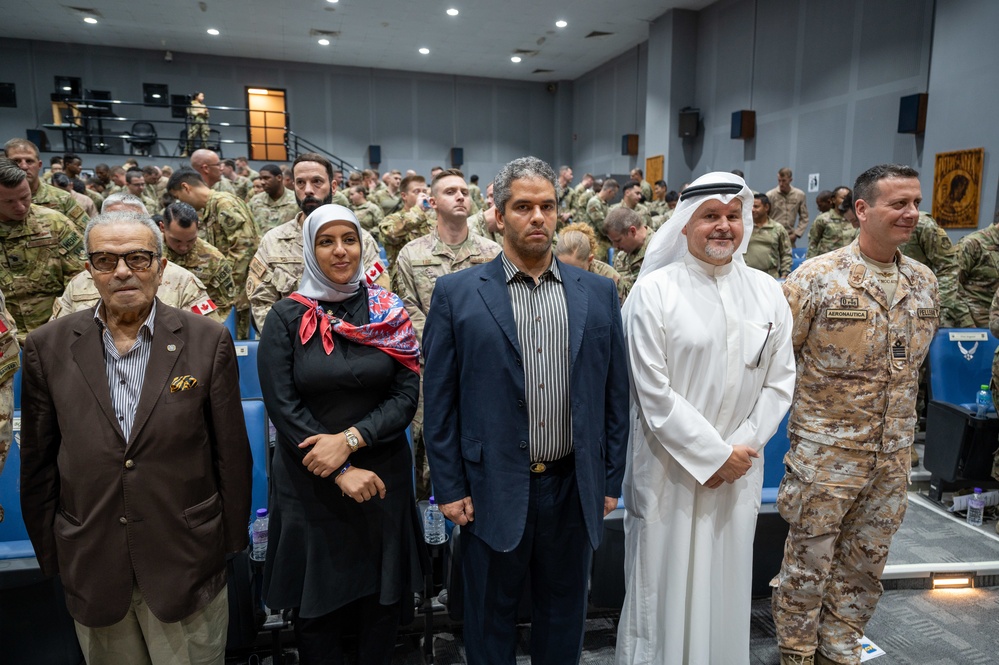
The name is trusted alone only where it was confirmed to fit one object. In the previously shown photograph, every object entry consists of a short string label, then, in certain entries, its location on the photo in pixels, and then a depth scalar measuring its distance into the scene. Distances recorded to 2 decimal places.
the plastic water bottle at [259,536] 2.15
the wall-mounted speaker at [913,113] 6.91
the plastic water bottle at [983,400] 3.44
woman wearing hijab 1.71
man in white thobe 1.89
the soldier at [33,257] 3.14
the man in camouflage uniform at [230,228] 4.47
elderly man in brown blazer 1.51
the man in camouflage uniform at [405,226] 5.05
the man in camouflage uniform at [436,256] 3.05
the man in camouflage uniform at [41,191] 3.98
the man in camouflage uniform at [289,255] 2.82
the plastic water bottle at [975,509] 3.39
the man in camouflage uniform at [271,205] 5.32
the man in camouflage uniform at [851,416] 2.10
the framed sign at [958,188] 6.18
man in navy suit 1.71
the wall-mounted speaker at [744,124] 9.96
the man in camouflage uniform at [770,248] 5.46
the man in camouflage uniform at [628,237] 4.21
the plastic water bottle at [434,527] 2.31
